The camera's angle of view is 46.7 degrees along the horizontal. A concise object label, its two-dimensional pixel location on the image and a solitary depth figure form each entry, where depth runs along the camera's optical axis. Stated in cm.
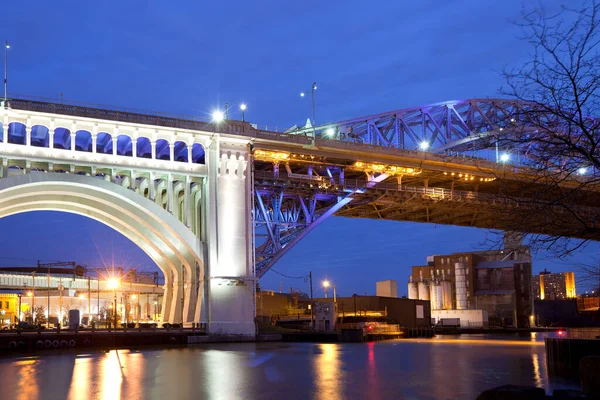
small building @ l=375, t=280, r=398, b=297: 11938
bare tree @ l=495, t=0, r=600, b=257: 1413
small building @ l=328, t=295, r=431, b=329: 8025
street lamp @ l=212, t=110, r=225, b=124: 5477
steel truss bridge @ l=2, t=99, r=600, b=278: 5684
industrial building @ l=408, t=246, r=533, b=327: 11650
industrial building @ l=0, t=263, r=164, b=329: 8662
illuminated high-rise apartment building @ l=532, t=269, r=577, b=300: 16499
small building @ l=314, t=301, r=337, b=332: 6462
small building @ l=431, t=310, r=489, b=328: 10650
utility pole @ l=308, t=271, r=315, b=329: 6621
